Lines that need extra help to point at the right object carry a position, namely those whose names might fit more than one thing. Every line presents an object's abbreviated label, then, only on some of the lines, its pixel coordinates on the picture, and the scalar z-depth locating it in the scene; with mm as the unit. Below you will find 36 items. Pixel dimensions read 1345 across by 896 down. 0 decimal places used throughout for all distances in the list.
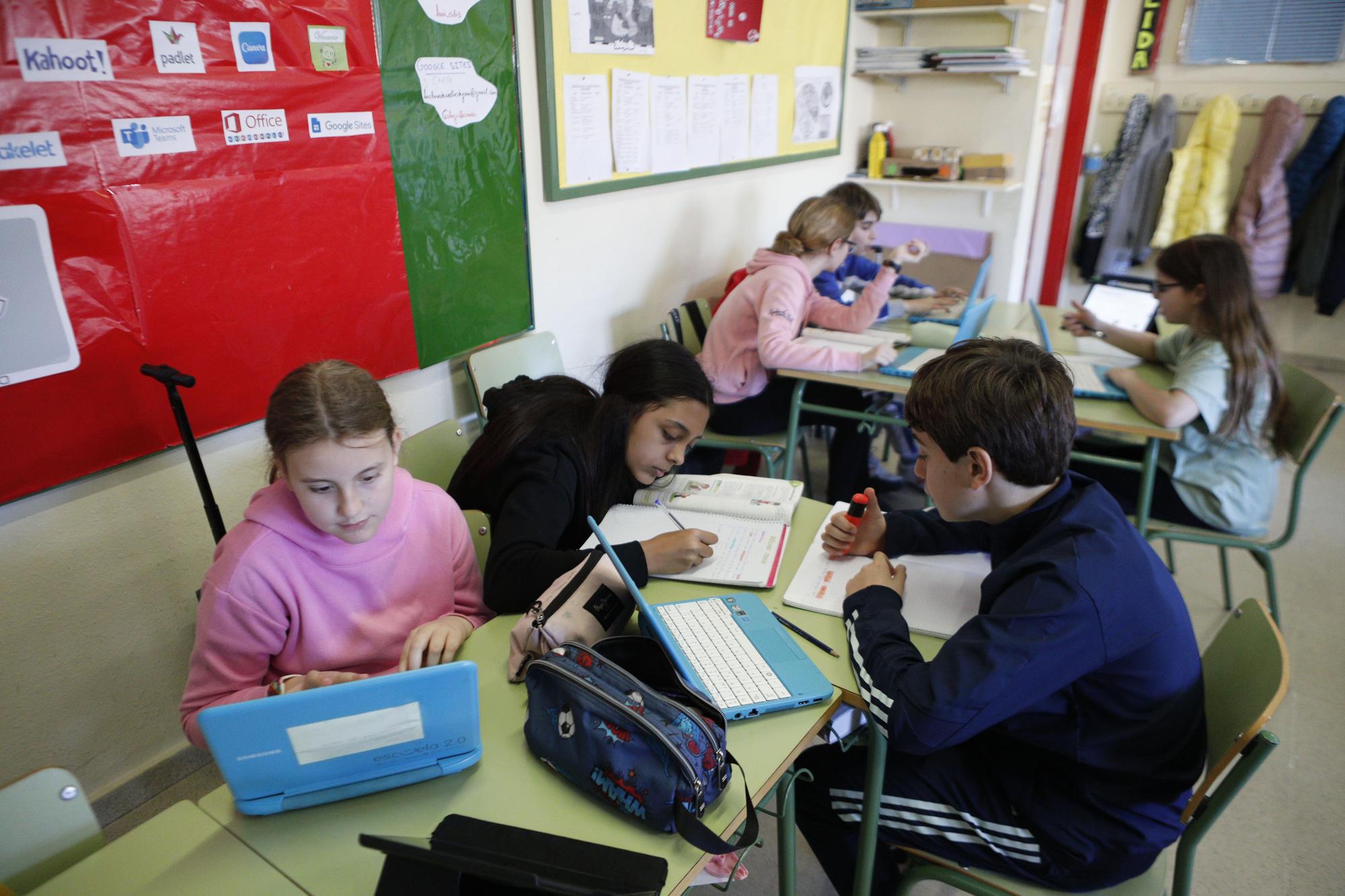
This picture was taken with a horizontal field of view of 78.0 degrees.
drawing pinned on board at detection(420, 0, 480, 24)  1944
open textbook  1444
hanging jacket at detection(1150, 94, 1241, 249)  4594
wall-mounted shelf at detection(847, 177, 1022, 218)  4094
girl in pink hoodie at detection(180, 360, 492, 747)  1179
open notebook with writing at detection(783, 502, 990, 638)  1320
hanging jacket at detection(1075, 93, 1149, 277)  4836
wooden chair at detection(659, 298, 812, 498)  2723
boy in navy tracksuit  1079
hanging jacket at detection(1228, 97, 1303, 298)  4438
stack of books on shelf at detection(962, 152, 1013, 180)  4113
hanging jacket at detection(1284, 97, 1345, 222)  4305
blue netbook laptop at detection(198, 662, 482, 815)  851
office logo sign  1600
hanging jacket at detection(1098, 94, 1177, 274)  4781
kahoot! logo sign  1317
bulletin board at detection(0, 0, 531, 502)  1388
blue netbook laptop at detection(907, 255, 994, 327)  3047
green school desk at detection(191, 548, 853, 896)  881
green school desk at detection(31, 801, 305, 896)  856
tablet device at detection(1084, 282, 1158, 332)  2918
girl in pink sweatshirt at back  2676
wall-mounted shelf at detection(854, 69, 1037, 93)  4062
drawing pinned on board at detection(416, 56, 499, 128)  1988
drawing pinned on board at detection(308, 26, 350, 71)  1711
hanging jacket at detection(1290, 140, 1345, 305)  4324
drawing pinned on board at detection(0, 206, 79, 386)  1346
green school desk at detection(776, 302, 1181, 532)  2172
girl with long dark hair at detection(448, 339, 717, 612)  1435
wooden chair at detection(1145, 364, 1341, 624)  2053
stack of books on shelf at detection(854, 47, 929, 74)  4078
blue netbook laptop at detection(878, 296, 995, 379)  2477
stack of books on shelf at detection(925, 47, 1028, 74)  3891
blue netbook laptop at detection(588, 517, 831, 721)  1111
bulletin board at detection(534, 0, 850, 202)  2357
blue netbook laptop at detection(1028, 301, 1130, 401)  2324
